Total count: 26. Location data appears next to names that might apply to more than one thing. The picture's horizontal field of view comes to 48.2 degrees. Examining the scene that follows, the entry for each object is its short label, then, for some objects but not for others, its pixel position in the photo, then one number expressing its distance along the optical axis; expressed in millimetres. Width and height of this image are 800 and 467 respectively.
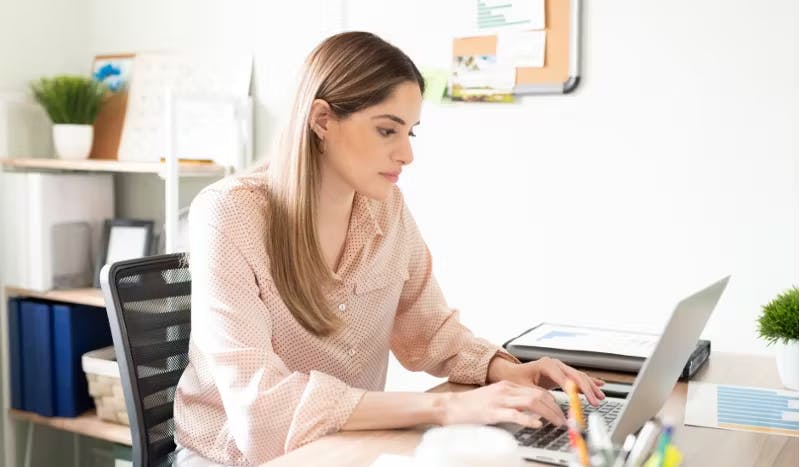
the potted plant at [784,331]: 1410
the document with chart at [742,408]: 1216
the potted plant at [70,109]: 2523
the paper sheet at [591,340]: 1566
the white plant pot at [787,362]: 1412
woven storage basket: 2367
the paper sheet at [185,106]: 2477
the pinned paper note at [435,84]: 2199
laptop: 950
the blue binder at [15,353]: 2521
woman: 1148
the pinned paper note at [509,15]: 2057
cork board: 2016
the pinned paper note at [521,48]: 2062
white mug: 866
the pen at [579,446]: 706
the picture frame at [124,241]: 2494
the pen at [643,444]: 956
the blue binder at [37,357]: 2465
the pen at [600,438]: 705
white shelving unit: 2268
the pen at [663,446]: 656
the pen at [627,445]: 957
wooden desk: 1033
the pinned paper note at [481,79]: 2115
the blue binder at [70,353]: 2441
